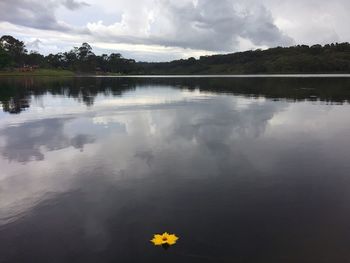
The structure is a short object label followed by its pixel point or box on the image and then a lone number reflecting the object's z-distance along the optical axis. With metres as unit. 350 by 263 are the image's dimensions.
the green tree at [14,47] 181.25
